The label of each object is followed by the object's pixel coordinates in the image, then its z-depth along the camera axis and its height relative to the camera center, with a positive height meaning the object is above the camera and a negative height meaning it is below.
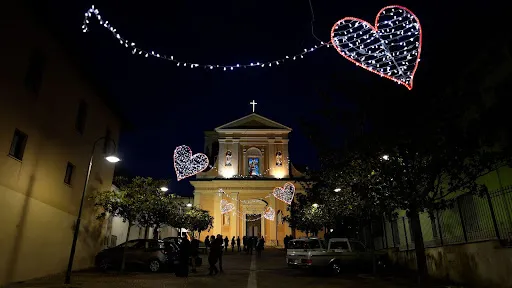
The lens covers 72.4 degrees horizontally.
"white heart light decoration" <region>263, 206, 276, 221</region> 39.78 +4.83
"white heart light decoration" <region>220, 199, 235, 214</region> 39.12 +5.59
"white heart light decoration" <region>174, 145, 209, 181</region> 18.33 +4.89
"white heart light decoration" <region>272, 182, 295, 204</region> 28.32 +5.19
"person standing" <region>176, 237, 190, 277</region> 13.47 +0.02
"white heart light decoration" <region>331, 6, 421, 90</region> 7.97 +4.73
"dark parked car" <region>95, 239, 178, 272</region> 15.48 +0.07
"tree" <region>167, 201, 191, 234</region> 26.36 +3.06
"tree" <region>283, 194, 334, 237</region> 24.20 +3.11
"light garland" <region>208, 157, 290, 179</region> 42.09 +9.77
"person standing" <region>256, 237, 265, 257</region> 26.83 +0.86
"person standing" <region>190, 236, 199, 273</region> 14.52 +0.35
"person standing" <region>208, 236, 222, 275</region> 14.21 +0.26
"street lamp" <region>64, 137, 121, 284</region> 11.14 -0.09
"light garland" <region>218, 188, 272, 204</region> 41.12 +6.78
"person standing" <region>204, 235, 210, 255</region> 28.90 +1.20
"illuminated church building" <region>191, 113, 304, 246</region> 40.38 +8.98
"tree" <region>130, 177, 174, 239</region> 16.56 +2.71
